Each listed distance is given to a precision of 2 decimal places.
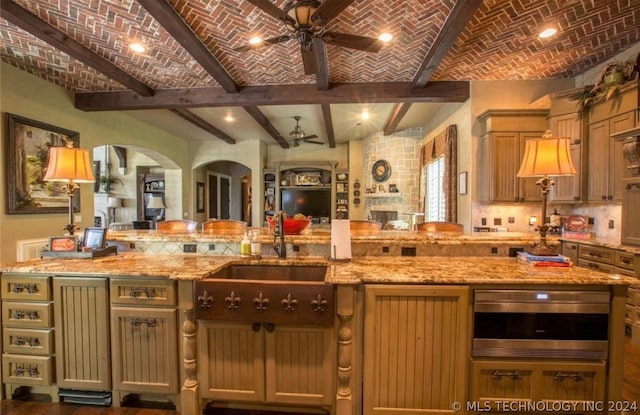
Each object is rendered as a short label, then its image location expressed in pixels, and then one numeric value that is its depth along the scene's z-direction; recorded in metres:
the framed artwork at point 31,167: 3.27
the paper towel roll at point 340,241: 2.09
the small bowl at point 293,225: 2.35
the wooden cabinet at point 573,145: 3.53
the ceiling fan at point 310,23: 1.98
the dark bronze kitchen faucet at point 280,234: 2.21
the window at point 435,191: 5.42
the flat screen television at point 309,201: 8.09
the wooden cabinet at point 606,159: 3.07
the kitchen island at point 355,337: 1.63
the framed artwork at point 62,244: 2.29
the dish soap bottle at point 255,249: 2.19
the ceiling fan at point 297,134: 5.82
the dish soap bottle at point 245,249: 2.21
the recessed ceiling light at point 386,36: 2.79
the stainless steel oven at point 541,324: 1.60
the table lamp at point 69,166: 2.20
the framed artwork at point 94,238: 2.35
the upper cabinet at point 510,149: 3.83
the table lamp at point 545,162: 1.87
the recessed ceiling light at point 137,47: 2.97
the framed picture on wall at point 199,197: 7.96
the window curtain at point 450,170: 4.59
